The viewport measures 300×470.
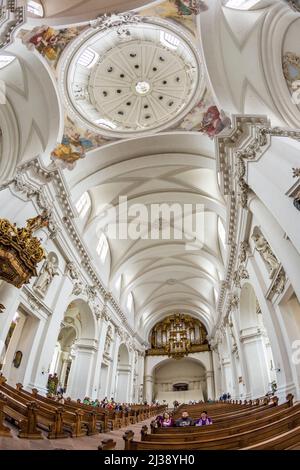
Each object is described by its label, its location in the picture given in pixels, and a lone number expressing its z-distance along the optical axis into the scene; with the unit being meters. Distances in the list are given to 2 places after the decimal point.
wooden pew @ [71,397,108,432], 6.36
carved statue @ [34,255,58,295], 10.21
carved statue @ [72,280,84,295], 12.76
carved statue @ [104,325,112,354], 16.90
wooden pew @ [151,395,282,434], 4.02
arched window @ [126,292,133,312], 23.19
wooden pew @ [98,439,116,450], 2.80
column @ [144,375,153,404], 27.47
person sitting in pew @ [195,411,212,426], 5.22
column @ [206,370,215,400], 26.82
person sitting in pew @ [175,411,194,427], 5.23
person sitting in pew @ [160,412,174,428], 5.71
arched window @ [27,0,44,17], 7.94
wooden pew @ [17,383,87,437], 5.06
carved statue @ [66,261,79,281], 12.20
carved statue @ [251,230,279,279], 8.40
